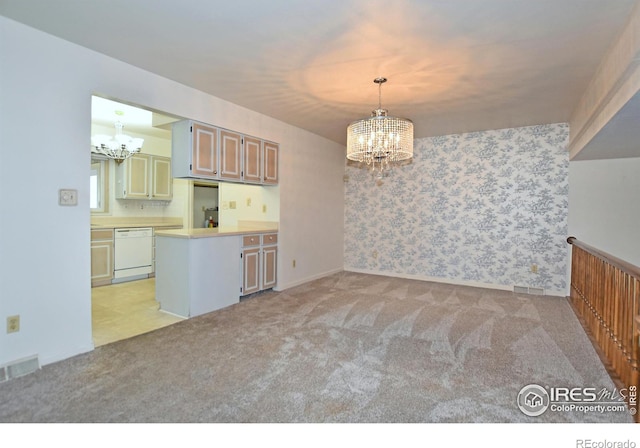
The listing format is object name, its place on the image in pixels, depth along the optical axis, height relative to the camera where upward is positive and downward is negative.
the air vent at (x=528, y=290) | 4.64 -1.03
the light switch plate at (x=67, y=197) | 2.46 +0.13
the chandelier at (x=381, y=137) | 3.06 +0.77
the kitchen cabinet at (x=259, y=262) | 4.13 -0.62
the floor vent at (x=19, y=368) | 2.17 -1.07
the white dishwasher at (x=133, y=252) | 4.99 -0.61
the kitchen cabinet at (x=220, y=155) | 3.48 +0.71
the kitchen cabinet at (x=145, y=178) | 5.37 +0.62
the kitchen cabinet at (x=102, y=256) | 4.70 -0.63
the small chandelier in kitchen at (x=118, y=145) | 4.27 +0.93
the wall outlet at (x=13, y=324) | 2.24 -0.77
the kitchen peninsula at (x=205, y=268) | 3.48 -0.61
